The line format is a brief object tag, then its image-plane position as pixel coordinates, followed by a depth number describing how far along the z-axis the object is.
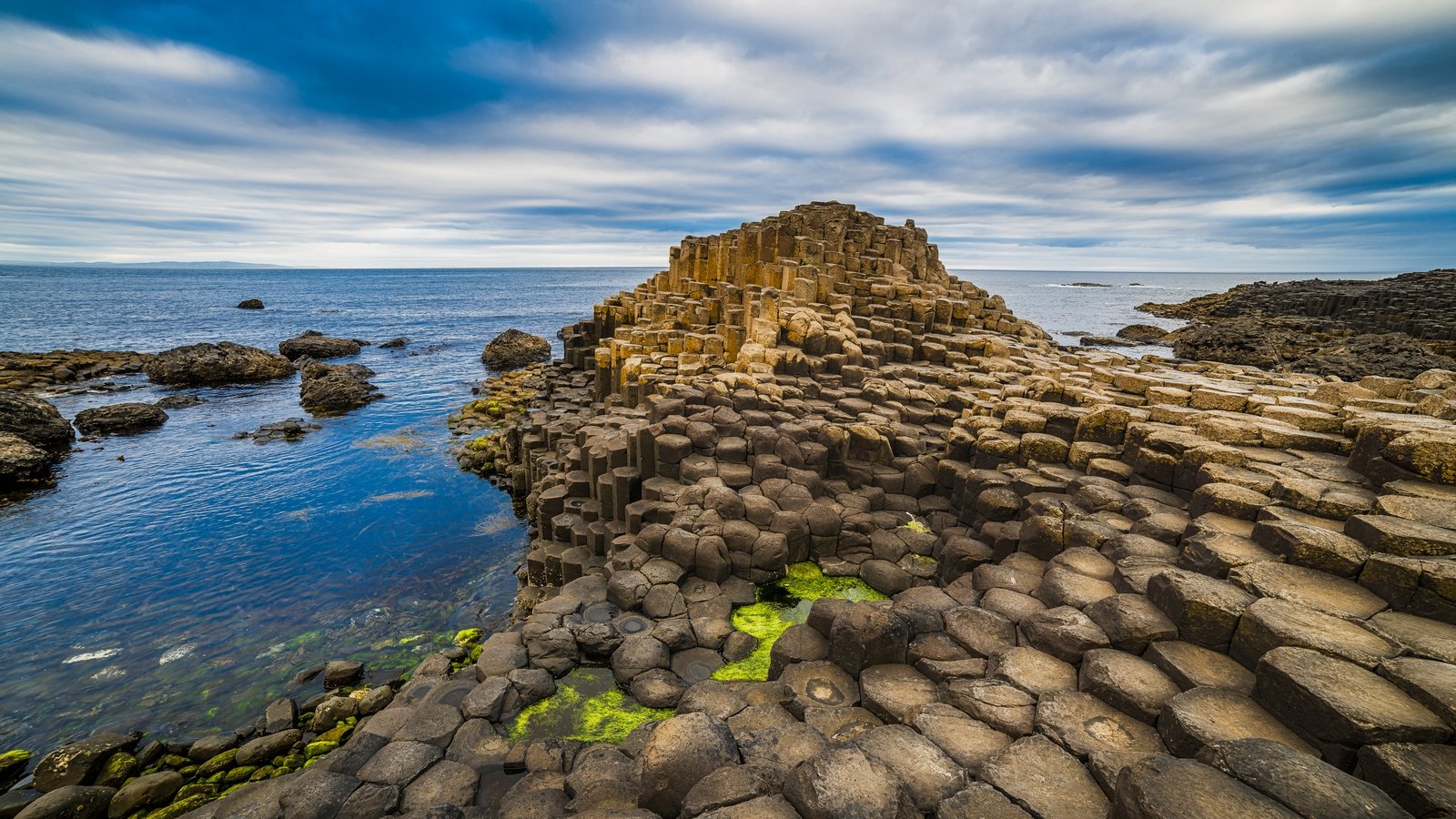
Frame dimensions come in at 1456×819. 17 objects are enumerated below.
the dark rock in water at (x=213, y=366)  32.62
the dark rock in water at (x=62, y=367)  31.05
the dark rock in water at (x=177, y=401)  27.98
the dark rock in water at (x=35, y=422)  20.14
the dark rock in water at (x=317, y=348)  43.84
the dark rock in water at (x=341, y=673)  9.73
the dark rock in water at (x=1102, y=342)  44.19
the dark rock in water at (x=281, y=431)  23.45
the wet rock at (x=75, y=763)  7.62
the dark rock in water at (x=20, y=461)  17.59
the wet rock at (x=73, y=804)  6.94
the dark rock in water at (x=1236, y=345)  30.89
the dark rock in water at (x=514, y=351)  42.41
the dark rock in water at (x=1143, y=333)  49.09
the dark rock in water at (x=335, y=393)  28.09
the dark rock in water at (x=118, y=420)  23.58
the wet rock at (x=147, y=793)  7.26
